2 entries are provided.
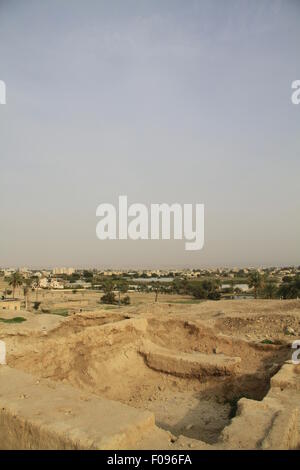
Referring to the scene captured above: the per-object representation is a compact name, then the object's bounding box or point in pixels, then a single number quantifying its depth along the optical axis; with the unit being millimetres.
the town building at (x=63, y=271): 136750
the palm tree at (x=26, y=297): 40238
